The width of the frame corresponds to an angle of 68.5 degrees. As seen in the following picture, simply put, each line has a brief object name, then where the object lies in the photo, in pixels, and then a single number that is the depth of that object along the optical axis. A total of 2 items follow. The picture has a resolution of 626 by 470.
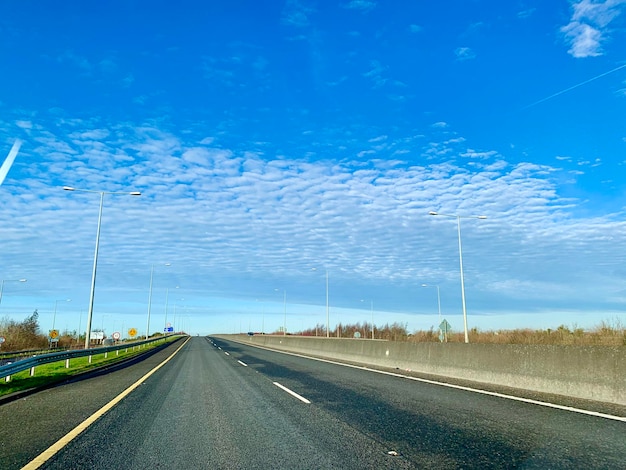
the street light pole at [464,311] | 22.64
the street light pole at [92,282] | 24.28
